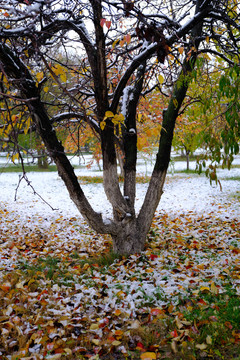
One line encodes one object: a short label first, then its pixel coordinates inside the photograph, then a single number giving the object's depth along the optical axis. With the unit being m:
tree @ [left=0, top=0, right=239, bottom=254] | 3.00
